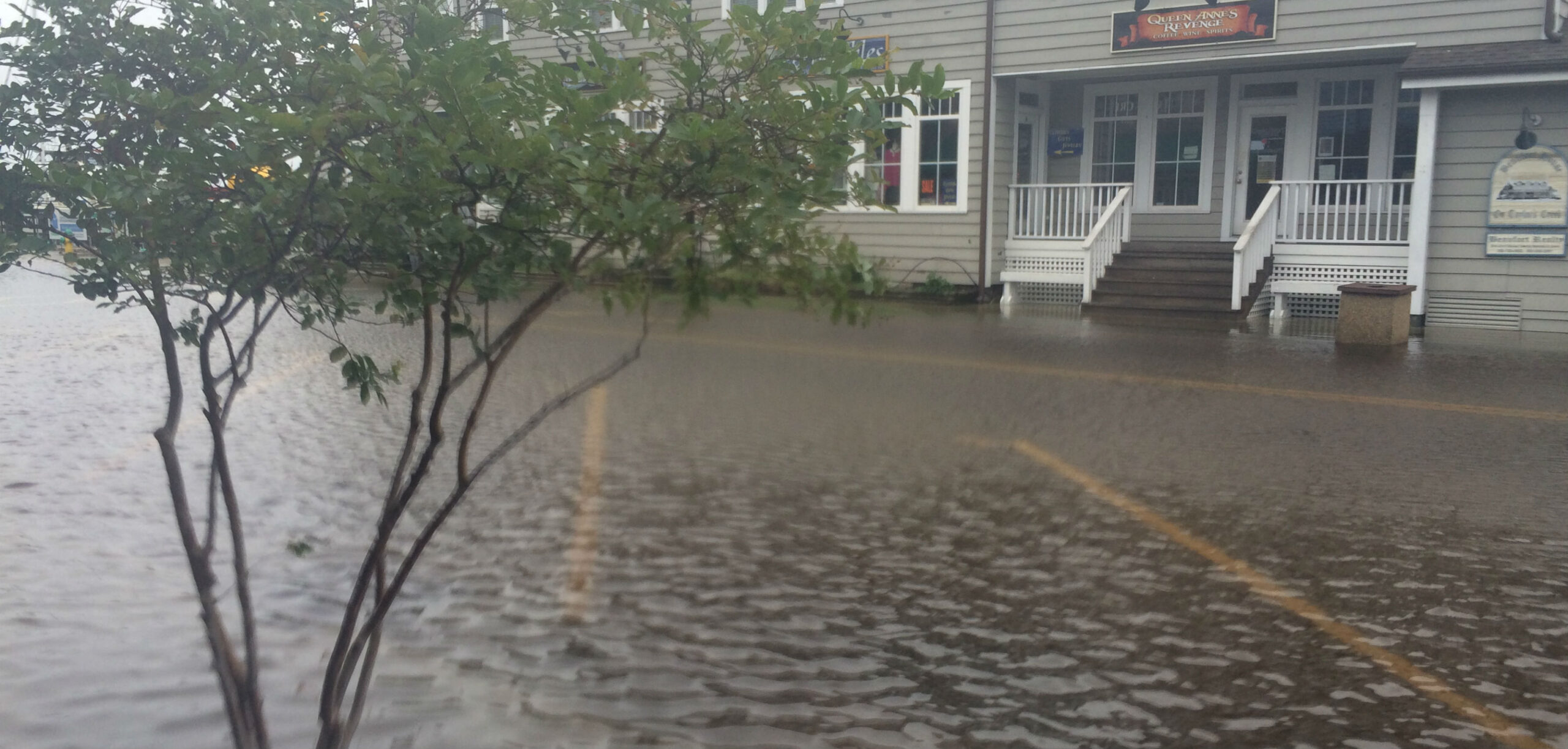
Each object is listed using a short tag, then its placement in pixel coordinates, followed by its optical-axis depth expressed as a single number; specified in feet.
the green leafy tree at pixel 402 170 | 9.89
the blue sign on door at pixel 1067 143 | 69.87
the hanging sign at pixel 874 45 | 66.59
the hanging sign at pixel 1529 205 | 52.37
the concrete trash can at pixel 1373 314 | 48.93
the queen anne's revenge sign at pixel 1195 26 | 57.93
